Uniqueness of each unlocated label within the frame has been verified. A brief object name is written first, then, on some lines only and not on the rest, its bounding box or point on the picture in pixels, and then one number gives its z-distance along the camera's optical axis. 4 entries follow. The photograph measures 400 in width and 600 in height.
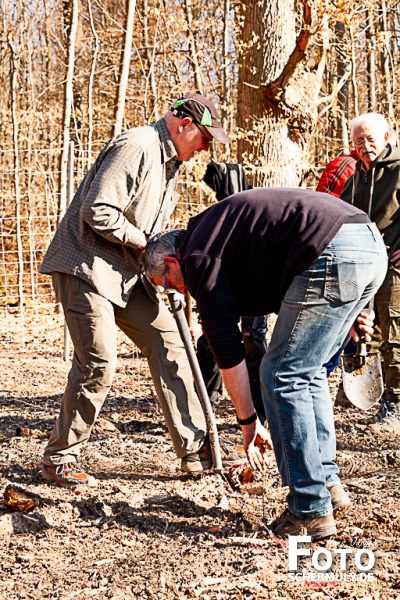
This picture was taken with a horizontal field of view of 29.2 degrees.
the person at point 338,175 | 5.81
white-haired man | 5.37
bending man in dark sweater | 3.15
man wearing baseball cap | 4.16
